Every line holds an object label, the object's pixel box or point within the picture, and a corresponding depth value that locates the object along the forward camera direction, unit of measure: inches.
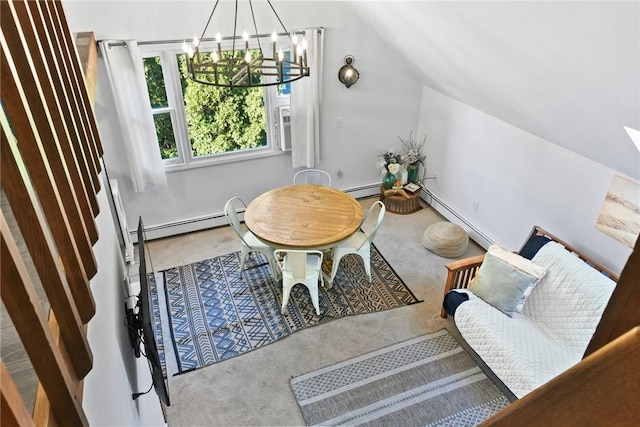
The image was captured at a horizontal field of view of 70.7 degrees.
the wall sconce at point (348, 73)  199.0
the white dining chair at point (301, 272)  155.8
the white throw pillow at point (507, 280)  141.6
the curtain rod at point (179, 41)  160.7
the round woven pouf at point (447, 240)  190.5
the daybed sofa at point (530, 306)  127.4
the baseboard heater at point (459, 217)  197.9
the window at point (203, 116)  180.1
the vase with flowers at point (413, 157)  228.8
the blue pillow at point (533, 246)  151.9
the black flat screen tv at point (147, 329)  74.5
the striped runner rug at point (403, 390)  129.9
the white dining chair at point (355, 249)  171.2
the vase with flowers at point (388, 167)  220.6
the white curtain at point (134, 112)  163.2
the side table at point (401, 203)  222.1
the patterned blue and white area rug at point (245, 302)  154.7
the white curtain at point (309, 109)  187.8
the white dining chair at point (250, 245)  170.1
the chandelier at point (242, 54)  102.0
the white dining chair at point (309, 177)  211.8
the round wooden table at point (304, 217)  153.6
